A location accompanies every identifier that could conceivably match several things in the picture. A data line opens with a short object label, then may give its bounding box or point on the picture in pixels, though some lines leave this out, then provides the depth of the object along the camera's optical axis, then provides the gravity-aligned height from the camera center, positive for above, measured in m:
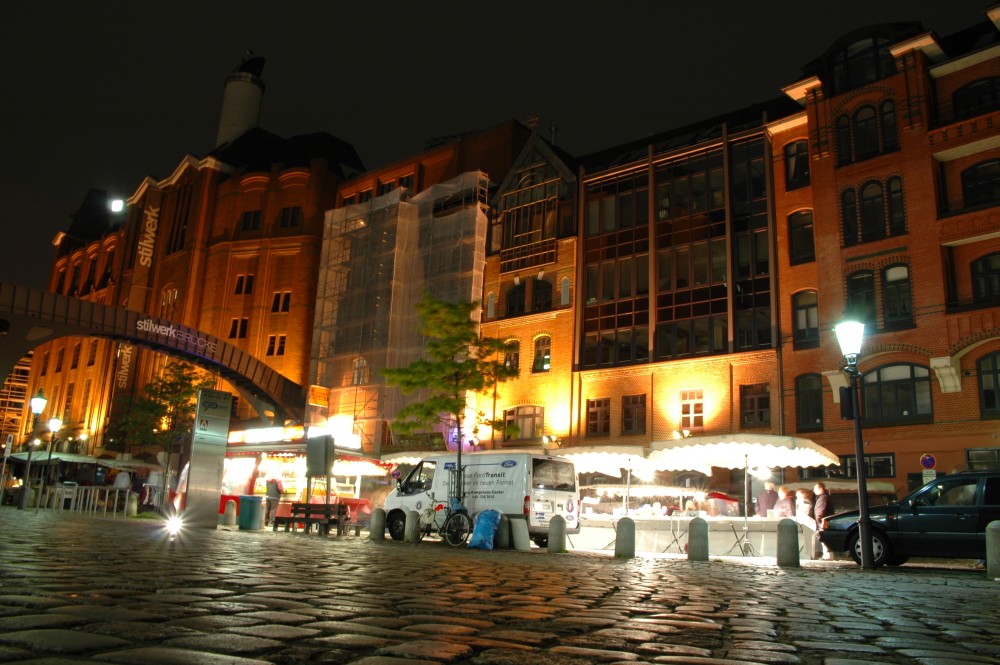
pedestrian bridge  34.59 +7.06
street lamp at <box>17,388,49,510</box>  29.00 +2.87
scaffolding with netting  42.06 +11.87
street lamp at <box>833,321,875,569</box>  14.54 +1.98
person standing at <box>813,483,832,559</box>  19.41 +0.36
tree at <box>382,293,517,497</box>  29.25 +4.98
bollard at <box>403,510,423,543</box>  20.20 -0.52
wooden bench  21.78 -0.38
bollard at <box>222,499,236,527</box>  23.77 -0.47
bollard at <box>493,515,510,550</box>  19.19 -0.59
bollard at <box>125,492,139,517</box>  29.58 -0.39
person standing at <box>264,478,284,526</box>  26.86 +0.08
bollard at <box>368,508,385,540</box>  20.50 -0.52
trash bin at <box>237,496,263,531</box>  22.16 -0.43
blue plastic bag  18.17 -0.46
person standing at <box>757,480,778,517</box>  24.05 +0.65
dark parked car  14.88 +0.17
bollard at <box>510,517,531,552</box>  18.92 -0.54
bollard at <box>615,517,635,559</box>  16.94 -0.47
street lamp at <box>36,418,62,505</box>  29.21 +2.34
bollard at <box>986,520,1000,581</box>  12.34 -0.28
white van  20.34 +0.55
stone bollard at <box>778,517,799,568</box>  15.00 -0.40
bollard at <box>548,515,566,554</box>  17.77 -0.45
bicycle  19.16 -0.35
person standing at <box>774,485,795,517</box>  21.59 +0.47
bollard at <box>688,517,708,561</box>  16.31 -0.40
